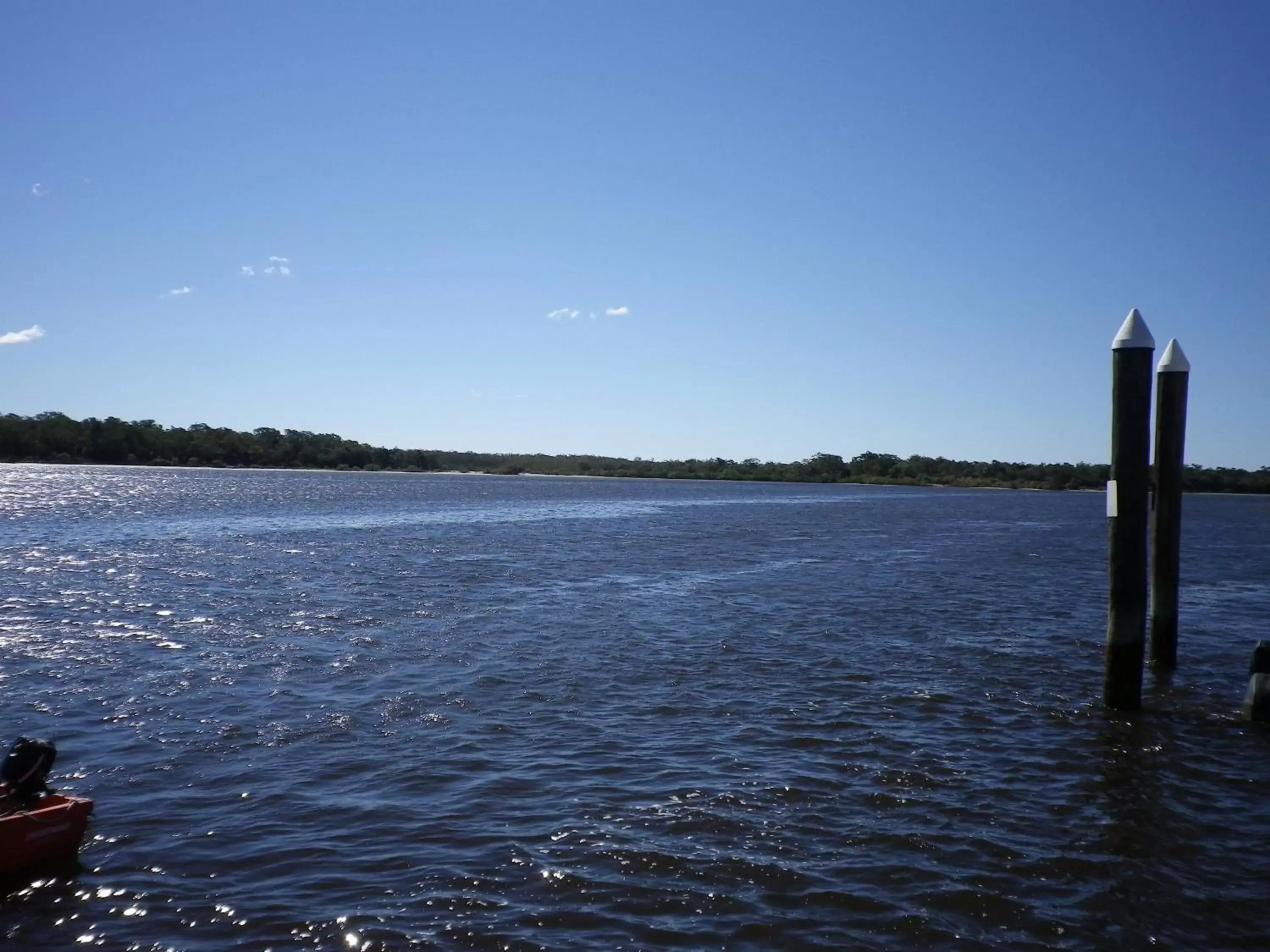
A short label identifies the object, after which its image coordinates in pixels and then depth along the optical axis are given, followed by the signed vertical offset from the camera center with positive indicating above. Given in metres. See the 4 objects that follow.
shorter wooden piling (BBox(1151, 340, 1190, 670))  16.09 -0.29
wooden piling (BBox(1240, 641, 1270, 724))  13.84 -3.05
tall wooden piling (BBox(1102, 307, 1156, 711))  13.35 -0.07
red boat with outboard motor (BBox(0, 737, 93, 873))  8.41 -3.27
